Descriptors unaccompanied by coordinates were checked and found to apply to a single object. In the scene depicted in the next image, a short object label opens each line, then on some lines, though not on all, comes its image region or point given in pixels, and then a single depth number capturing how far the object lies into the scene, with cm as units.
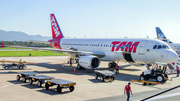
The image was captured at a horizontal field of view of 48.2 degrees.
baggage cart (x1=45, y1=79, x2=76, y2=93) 1546
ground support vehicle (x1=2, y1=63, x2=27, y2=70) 2919
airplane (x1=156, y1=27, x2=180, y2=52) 7875
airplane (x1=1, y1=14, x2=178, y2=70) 2353
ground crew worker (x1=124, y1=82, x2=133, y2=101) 1333
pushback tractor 2044
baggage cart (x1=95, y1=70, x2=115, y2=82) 2069
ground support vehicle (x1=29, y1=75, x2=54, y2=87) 1741
